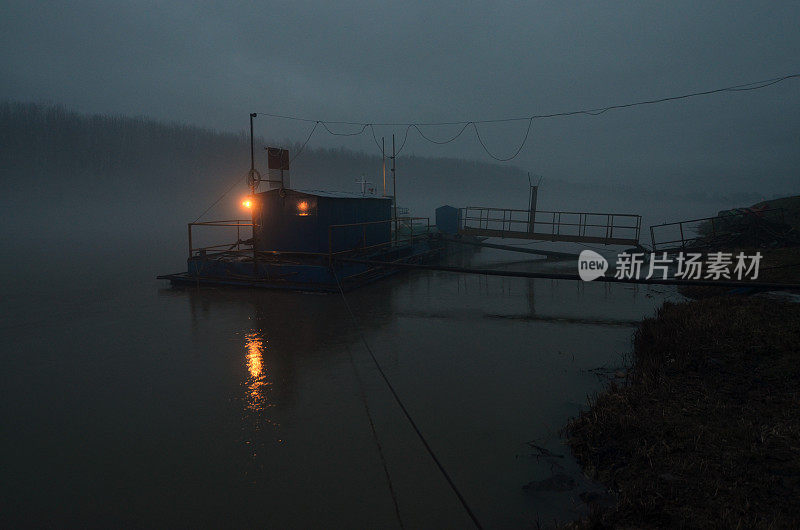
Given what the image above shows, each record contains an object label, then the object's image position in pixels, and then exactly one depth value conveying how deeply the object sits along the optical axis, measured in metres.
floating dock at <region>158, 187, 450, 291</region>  20.47
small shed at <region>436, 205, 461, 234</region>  35.78
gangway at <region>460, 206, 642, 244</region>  30.12
